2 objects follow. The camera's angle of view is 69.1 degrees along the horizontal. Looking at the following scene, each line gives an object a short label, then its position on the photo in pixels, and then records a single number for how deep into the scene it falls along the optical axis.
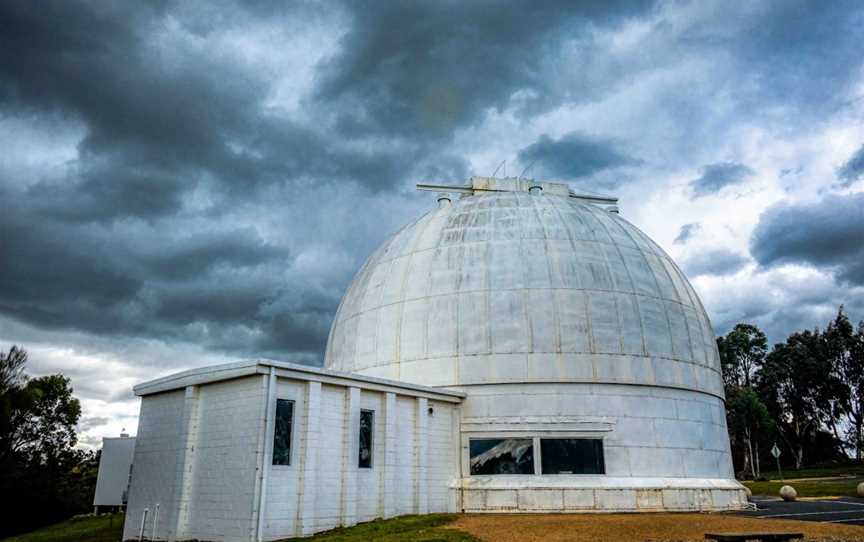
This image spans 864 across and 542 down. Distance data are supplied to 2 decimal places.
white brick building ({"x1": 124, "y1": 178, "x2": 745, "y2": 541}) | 18.58
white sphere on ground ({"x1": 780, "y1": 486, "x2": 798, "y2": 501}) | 29.47
